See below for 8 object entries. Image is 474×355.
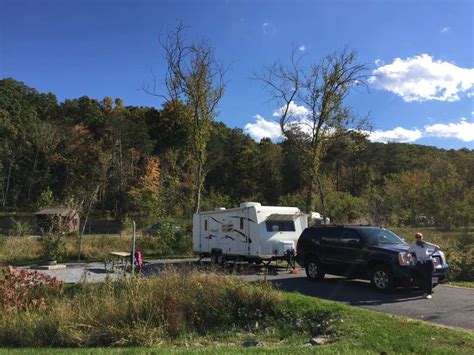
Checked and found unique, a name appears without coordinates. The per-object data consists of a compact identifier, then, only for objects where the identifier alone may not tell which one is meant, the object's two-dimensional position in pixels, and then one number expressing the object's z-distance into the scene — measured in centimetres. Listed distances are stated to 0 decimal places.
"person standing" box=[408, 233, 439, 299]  1318
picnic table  1779
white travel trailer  2028
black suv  1376
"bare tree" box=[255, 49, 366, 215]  2930
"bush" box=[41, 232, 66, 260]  2445
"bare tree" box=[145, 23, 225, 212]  3166
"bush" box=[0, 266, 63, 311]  1198
